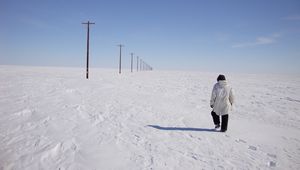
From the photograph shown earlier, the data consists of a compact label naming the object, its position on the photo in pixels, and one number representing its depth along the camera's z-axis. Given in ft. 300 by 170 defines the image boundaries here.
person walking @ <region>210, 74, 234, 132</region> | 17.53
